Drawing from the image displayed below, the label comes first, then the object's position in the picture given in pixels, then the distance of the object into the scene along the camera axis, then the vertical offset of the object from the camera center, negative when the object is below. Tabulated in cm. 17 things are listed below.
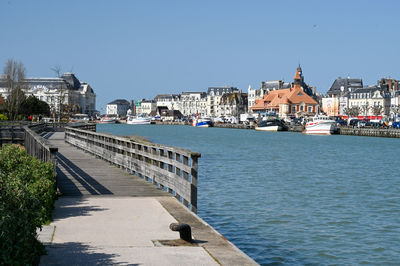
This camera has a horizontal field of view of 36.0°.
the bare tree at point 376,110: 17225 +85
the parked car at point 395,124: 12022 -226
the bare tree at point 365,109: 17945 +120
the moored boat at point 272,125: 14400 -287
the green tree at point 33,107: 13814 +130
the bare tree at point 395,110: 15242 +77
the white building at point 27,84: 11475 +543
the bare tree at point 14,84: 10738 +522
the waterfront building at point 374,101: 18538 +378
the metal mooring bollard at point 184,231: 978 -189
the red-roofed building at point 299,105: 19838 +255
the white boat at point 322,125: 11675 -235
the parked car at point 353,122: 13514 -204
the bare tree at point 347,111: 18618 +60
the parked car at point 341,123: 13968 -228
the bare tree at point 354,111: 18125 +59
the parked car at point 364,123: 12819 -212
